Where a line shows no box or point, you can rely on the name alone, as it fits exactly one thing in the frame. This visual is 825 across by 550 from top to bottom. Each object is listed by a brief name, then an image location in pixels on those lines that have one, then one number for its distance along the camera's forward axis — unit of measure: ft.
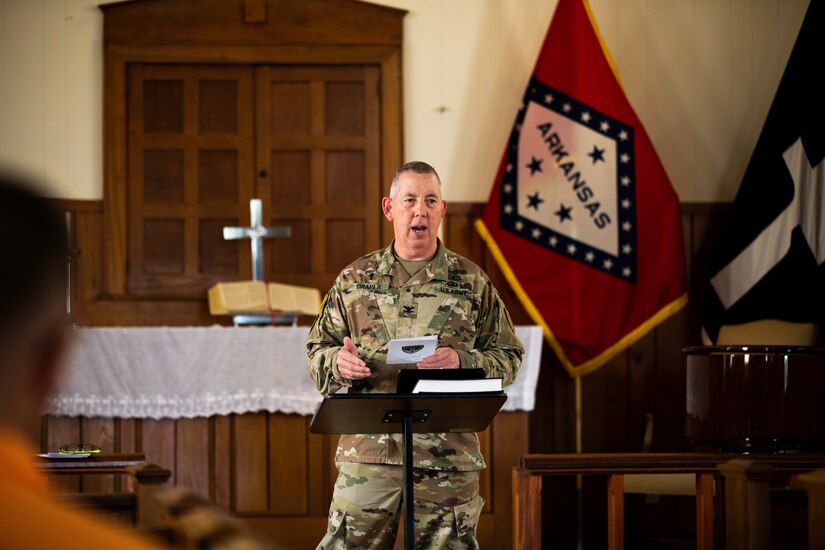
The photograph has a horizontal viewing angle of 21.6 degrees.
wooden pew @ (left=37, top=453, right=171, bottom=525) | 17.33
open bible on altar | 39.31
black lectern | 18.06
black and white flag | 39.58
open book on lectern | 18.27
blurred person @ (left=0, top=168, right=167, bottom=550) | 6.03
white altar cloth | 34.51
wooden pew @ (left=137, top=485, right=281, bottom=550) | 7.81
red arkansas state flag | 42.12
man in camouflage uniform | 21.47
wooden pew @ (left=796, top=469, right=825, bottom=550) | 16.77
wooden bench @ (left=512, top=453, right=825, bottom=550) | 22.95
